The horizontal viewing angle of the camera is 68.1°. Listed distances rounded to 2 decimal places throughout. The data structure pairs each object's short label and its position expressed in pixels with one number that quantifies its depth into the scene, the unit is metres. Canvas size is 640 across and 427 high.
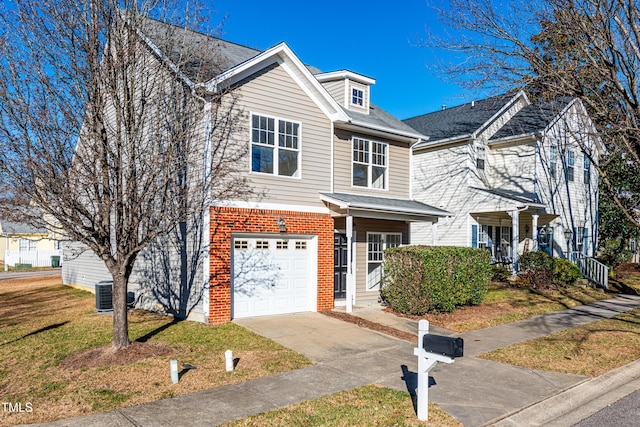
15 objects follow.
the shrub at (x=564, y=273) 17.99
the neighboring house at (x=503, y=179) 20.02
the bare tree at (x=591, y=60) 10.90
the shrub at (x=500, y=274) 18.89
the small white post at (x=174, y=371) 7.25
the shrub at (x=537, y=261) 17.66
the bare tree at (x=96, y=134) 7.86
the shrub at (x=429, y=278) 12.84
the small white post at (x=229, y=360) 7.94
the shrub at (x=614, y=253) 22.80
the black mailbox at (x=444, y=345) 5.58
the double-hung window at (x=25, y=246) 38.69
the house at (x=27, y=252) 35.50
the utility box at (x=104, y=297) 12.99
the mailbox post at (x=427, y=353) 5.61
